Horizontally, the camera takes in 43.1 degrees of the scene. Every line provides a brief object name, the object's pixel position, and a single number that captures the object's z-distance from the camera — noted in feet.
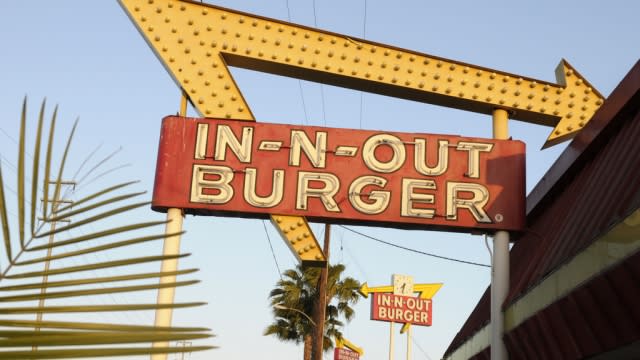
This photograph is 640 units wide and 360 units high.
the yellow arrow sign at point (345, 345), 123.53
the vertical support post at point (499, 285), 30.71
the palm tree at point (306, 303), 120.37
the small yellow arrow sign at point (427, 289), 145.69
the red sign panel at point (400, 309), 132.67
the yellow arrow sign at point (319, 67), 34.32
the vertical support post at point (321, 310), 101.73
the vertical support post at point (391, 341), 123.65
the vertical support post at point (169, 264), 31.73
